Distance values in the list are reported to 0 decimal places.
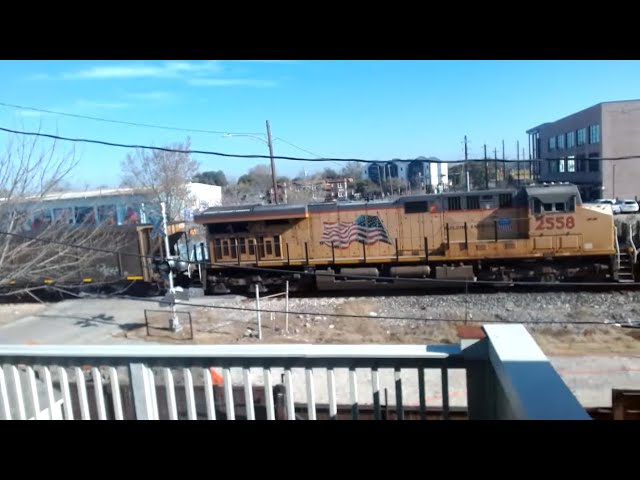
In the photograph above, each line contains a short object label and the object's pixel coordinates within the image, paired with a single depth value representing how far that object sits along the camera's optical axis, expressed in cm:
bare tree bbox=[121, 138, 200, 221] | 2489
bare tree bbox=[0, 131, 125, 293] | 855
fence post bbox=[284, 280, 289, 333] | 1198
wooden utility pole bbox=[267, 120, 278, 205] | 1912
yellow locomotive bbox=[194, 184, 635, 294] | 1486
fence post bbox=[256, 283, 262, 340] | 1150
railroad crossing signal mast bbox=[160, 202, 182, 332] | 1217
